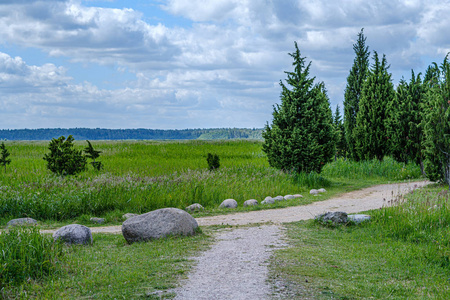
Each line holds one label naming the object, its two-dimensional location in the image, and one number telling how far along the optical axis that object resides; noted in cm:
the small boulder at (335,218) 1161
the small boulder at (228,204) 1580
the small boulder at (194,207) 1525
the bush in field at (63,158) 1975
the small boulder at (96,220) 1388
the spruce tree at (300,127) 2133
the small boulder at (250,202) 1606
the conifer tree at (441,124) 1641
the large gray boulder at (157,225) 1002
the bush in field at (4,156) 2361
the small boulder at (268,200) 1649
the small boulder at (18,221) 1262
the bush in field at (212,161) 2458
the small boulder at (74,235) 979
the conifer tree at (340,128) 3708
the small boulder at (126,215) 1402
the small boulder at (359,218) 1159
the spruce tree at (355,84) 3431
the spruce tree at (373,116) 2781
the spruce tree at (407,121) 2358
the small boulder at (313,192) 1897
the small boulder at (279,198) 1707
